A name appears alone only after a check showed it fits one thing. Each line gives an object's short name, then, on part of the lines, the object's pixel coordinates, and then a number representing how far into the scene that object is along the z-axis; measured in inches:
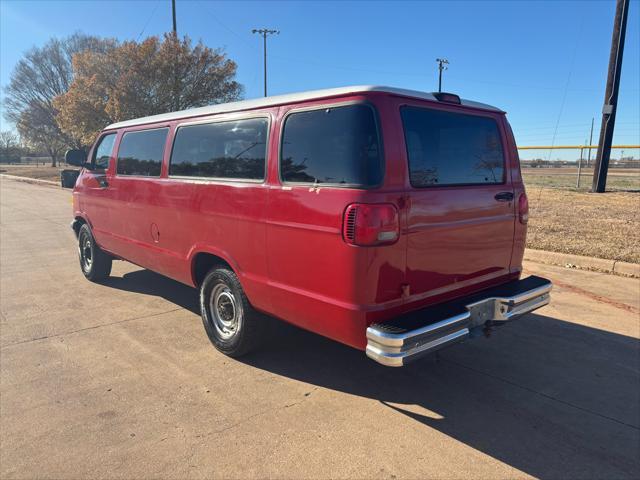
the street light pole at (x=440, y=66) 2070.6
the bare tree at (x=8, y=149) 3626.0
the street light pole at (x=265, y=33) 1766.7
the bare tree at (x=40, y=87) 1669.5
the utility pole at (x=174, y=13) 959.0
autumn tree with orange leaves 948.6
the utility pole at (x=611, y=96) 632.4
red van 113.2
